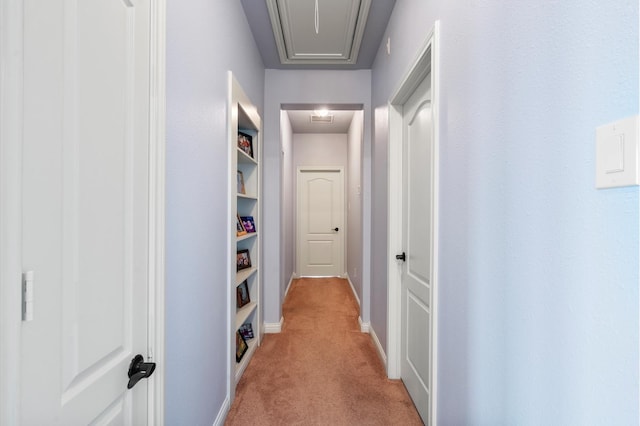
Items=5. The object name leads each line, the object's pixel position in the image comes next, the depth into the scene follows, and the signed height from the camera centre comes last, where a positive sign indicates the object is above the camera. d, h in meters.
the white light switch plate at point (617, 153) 0.52 +0.11
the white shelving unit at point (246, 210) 2.01 +0.01
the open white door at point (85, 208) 0.59 +0.01
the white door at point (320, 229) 6.02 -0.32
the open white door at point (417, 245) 1.79 -0.20
